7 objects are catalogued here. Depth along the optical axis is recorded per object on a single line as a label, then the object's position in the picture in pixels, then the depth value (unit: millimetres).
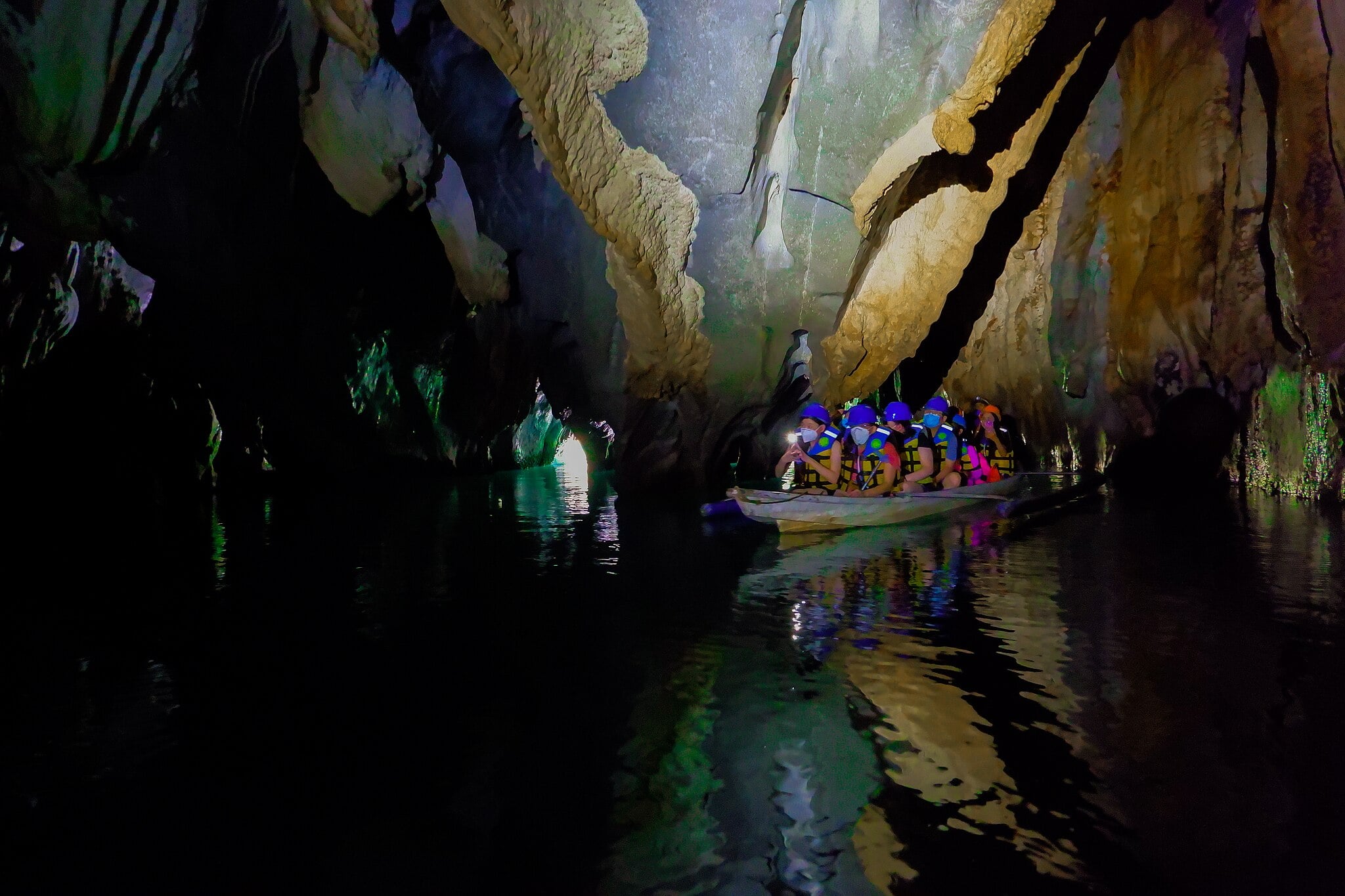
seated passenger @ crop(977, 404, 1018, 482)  10172
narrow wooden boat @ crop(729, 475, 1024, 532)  6977
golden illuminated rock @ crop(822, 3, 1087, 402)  8906
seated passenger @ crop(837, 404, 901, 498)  8023
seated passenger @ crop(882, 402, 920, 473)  8773
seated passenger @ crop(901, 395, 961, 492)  8750
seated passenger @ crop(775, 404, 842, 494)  8016
